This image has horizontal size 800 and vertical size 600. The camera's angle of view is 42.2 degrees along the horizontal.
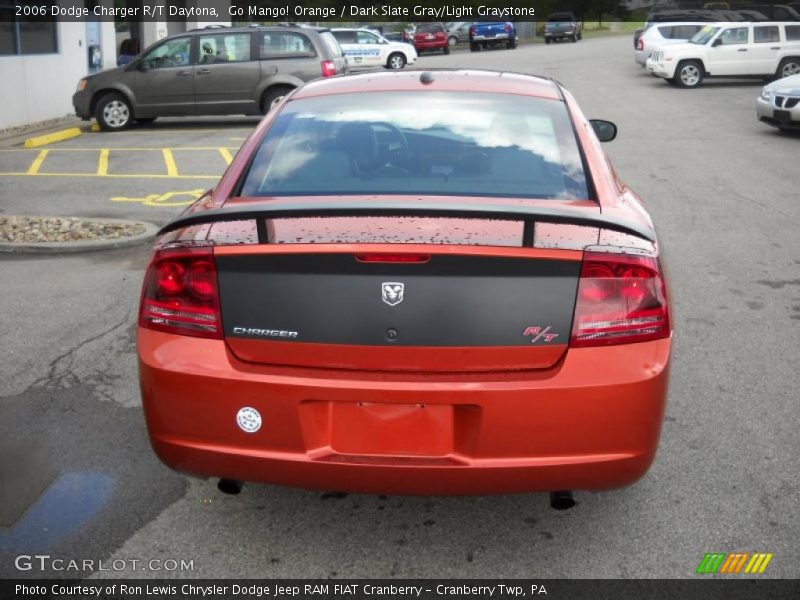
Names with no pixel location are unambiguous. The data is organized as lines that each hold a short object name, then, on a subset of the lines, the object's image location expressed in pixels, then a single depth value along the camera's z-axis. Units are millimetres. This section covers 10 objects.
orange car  3268
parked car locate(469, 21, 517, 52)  52344
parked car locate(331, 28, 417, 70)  36500
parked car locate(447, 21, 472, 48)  57500
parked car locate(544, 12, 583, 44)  59094
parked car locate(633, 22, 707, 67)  32500
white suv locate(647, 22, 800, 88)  26562
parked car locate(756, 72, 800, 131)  16469
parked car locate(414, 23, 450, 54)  48781
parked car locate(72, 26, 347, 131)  18891
